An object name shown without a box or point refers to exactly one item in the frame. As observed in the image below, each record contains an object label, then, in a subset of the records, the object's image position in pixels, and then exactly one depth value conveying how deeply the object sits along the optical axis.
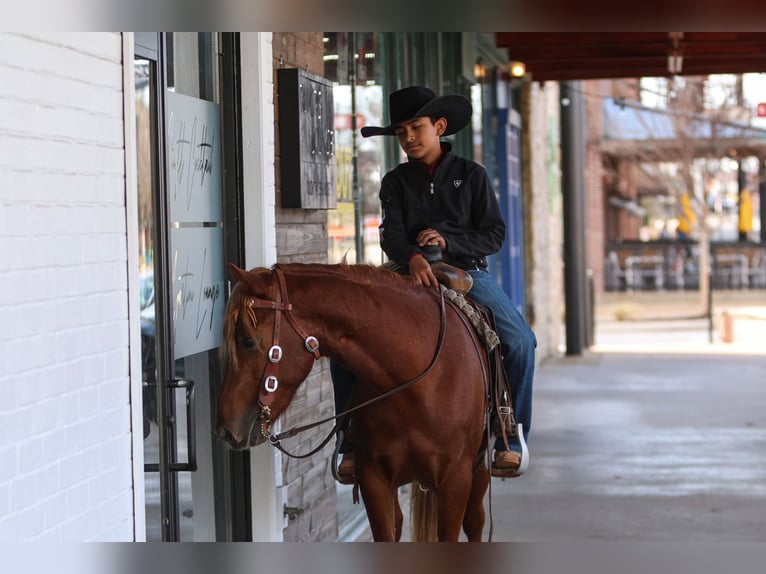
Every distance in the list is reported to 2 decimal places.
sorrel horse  8.35
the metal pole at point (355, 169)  15.21
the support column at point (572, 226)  35.31
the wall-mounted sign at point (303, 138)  11.32
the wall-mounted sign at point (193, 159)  9.80
